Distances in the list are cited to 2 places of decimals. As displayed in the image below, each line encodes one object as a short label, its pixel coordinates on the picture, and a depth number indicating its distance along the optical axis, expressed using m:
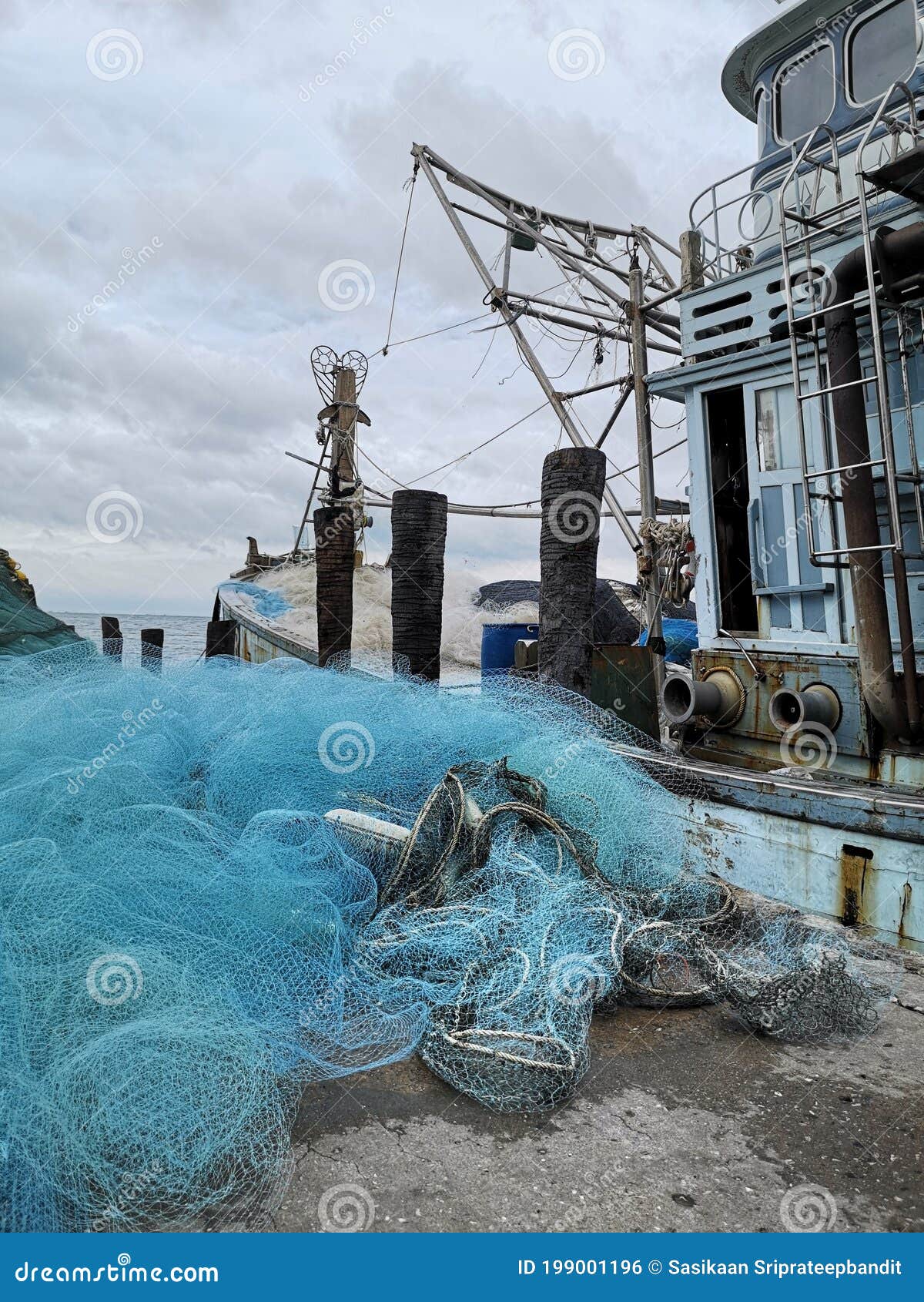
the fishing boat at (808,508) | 4.76
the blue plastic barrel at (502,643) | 9.41
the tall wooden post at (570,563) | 6.70
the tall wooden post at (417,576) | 8.34
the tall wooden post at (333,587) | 11.11
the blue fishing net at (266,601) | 18.98
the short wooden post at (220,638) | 19.47
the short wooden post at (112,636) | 19.11
